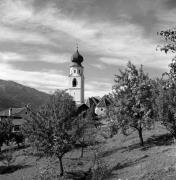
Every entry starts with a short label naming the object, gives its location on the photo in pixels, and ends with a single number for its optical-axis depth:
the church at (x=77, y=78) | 132.88
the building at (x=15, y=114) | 93.82
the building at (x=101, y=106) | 101.53
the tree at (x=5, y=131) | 63.72
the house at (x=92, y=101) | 114.81
